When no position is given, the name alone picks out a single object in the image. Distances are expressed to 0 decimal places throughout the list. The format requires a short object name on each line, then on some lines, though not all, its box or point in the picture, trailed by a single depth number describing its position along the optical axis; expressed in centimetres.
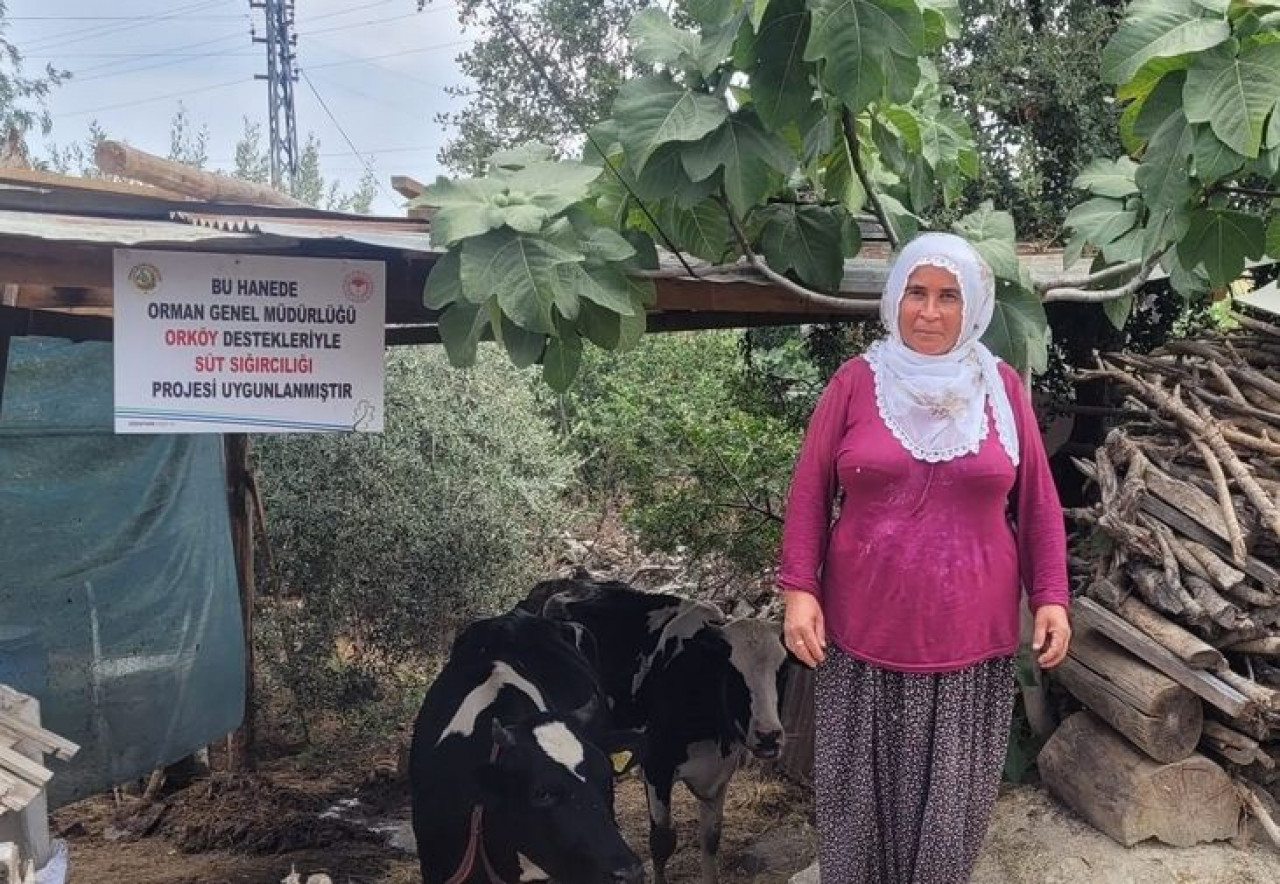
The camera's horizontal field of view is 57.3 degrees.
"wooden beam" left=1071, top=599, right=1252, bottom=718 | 377
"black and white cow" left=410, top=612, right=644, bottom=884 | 372
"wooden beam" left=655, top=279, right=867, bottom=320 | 419
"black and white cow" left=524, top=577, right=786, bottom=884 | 554
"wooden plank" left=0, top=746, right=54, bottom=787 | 307
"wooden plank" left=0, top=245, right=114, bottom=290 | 340
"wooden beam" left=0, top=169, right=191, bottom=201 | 429
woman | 289
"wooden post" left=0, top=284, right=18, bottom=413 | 421
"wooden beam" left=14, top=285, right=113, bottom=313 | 468
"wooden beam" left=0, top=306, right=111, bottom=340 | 554
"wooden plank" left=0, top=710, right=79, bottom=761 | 335
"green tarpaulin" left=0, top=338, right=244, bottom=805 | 522
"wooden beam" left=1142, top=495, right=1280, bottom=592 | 388
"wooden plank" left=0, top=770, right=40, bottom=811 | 292
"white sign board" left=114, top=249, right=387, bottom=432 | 355
